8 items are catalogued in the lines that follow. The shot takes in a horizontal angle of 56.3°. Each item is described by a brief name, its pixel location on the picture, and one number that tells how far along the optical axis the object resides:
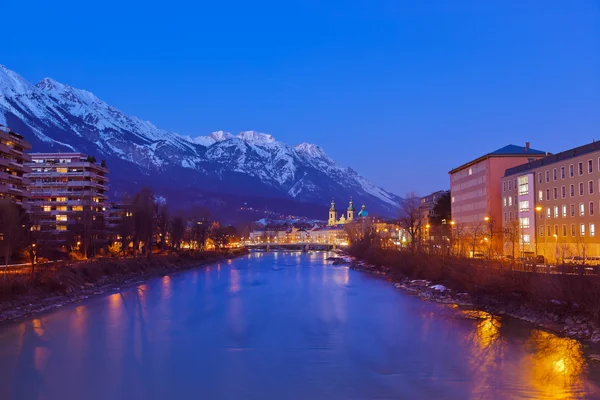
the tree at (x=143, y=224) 82.94
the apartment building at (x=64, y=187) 105.62
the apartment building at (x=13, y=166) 76.00
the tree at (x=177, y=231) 108.88
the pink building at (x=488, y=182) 87.12
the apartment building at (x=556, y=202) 57.22
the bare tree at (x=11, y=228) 52.92
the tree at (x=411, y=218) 80.03
